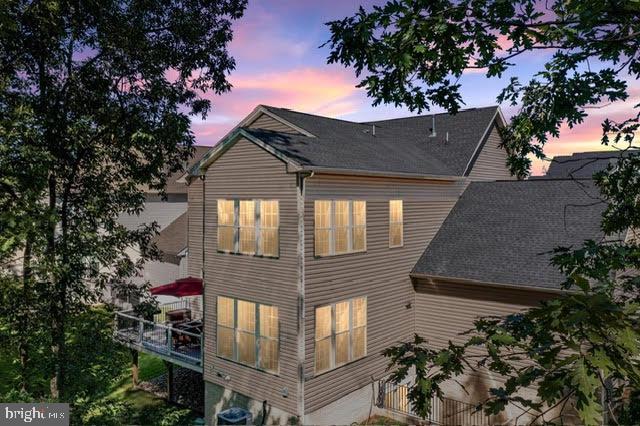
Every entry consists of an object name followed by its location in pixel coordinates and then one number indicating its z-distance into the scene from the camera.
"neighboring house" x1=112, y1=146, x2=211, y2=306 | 32.80
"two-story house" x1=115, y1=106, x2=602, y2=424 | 13.30
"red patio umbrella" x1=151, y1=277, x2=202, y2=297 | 20.22
